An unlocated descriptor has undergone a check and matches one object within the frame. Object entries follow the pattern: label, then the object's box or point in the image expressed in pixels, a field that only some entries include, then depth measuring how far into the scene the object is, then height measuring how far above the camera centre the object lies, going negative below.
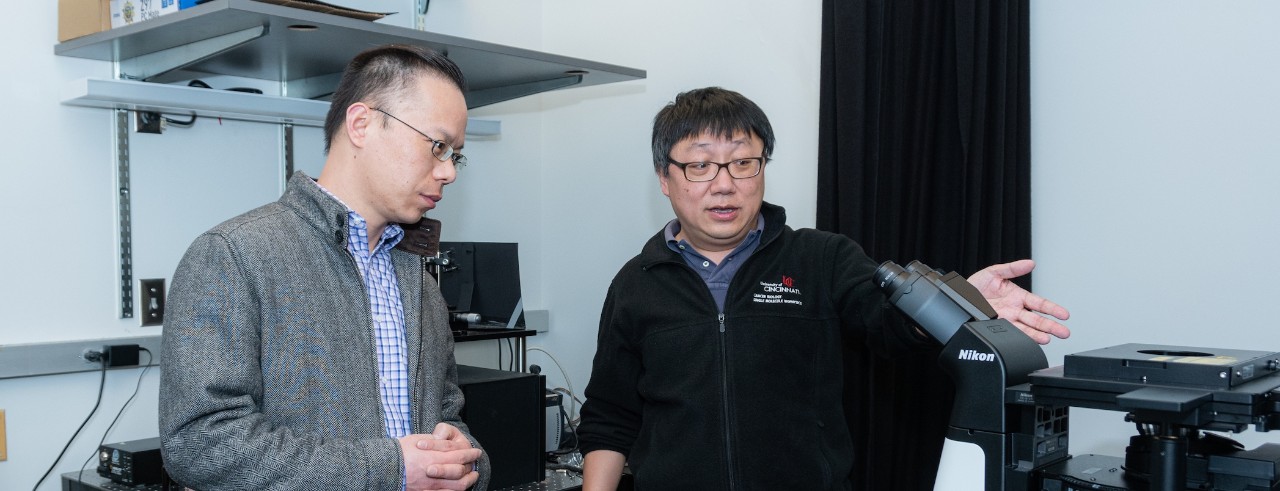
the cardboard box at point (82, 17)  2.10 +0.42
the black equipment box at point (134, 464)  2.01 -0.50
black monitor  2.47 -0.17
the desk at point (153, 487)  2.05 -0.58
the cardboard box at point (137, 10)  1.93 +0.41
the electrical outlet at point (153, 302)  2.33 -0.20
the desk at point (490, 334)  2.36 -0.29
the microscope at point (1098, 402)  0.87 -0.17
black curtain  2.25 +0.13
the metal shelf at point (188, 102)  2.06 +0.25
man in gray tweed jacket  1.18 -0.14
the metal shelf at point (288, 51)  1.83 +0.35
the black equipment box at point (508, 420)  2.13 -0.45
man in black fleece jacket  1.58 -0.19
